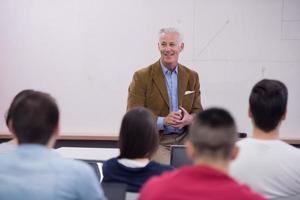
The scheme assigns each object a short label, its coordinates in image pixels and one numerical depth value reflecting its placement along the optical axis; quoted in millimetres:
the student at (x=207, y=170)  3285
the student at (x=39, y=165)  3539
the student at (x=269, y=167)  3842
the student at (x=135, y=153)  3922
